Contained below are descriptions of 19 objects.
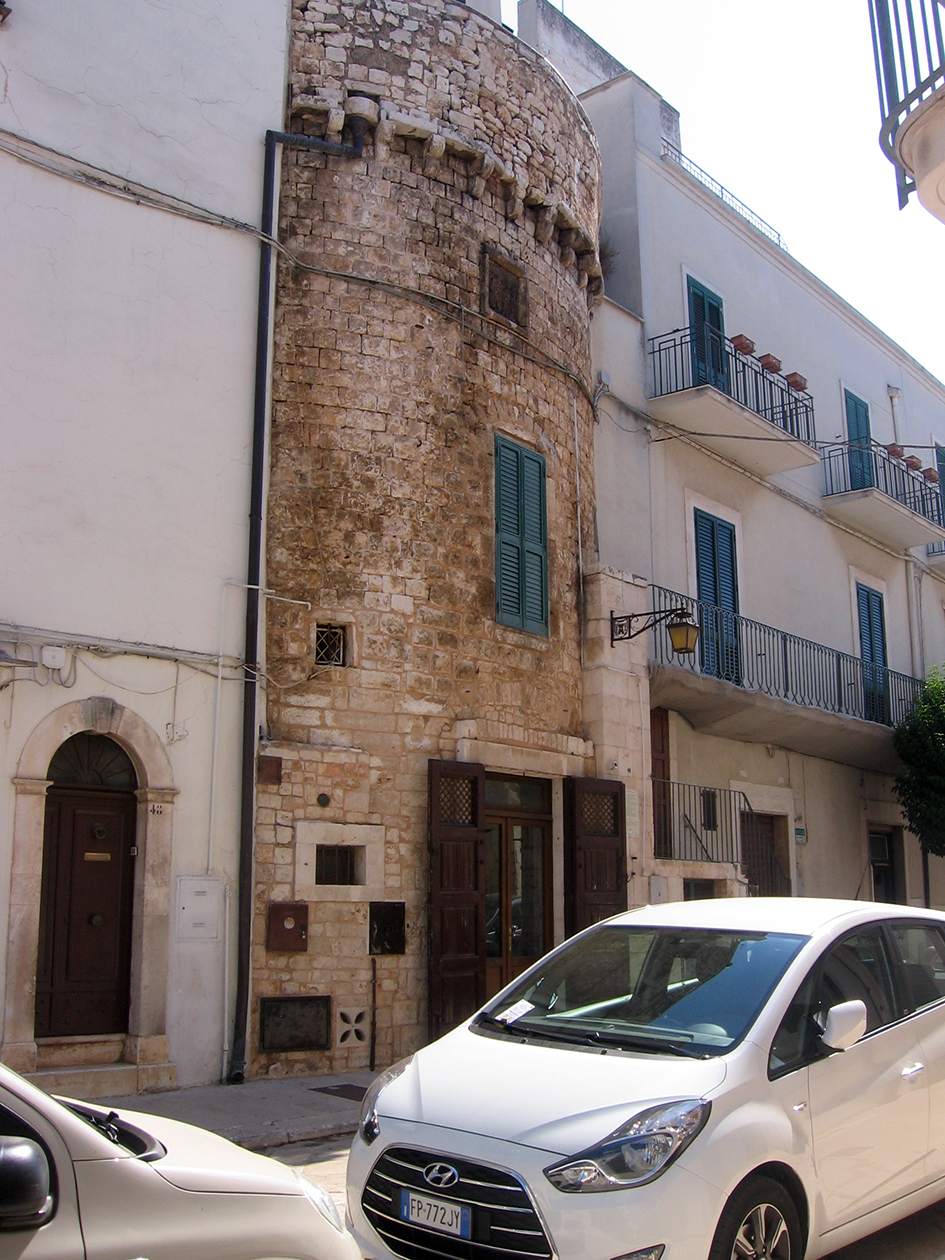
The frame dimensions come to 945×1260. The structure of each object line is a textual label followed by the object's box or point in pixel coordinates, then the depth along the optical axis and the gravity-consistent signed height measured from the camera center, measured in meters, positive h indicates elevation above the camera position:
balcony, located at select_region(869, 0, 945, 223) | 6.81 +4.34
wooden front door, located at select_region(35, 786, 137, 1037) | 8.69 -0.35
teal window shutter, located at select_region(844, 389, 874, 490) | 19.47 +6.94
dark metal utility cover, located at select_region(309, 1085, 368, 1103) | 8.73 -1.68
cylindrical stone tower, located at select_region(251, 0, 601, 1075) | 10.05 +3.00
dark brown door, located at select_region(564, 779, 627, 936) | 11.58 +0.13
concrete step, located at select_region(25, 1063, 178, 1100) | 8.17 -1.50
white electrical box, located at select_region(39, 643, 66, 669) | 8.68 +1.55
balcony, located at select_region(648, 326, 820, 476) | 15.07 +6.12
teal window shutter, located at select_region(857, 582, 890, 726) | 18.69 +3.53
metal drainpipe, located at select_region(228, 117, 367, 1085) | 9.31 +2.49
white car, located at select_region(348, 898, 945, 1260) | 3.86 -0.85
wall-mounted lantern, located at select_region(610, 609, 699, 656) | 12.03 +2.47
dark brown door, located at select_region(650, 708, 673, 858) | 13.69 +0.94
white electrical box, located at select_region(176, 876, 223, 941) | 9.15 -0.33
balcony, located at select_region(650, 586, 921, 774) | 14.23 +2.33
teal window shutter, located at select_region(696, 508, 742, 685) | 15.00 +3.56
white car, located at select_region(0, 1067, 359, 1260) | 2.49 -0.75
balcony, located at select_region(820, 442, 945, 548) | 18.98 +6.05
